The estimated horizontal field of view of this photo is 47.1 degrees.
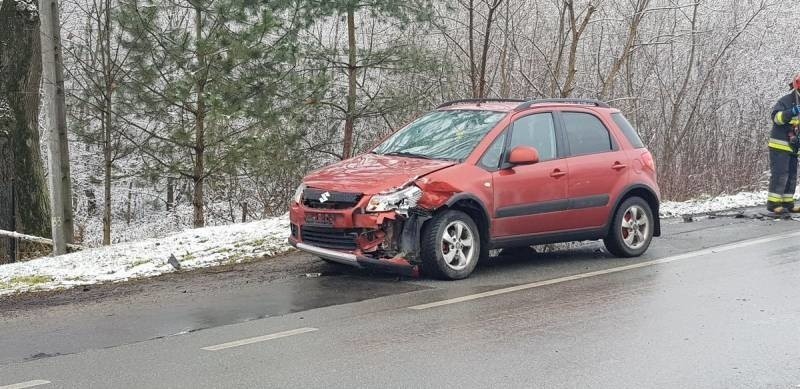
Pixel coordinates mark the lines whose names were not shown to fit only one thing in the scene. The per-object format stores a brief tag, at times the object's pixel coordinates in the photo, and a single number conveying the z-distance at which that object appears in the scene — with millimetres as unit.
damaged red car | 8508
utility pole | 11805
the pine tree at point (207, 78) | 16297
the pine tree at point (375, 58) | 17531
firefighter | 13570
